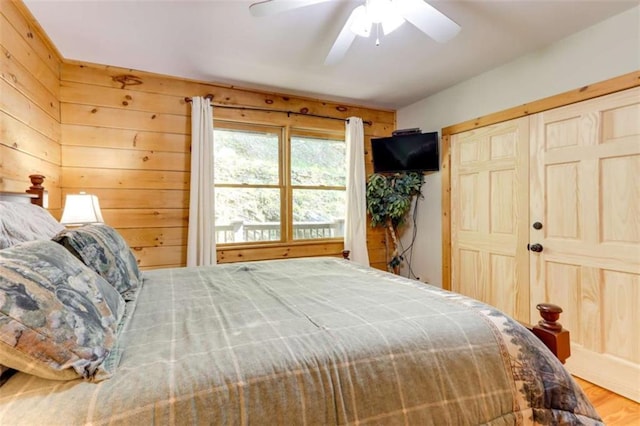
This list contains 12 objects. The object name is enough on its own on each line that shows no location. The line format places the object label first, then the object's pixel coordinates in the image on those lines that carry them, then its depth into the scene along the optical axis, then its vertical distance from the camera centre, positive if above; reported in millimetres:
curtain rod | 3109 +1149
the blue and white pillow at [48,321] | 697 -258
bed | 710 -392
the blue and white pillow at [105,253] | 1275 -166
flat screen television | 3424 +723
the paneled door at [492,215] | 2613 +6
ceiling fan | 1617 +1092
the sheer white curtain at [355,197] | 3672 +225
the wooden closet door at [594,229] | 1977 -91
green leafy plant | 3613 +197
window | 3295 +364
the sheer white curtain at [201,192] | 2935 +229
